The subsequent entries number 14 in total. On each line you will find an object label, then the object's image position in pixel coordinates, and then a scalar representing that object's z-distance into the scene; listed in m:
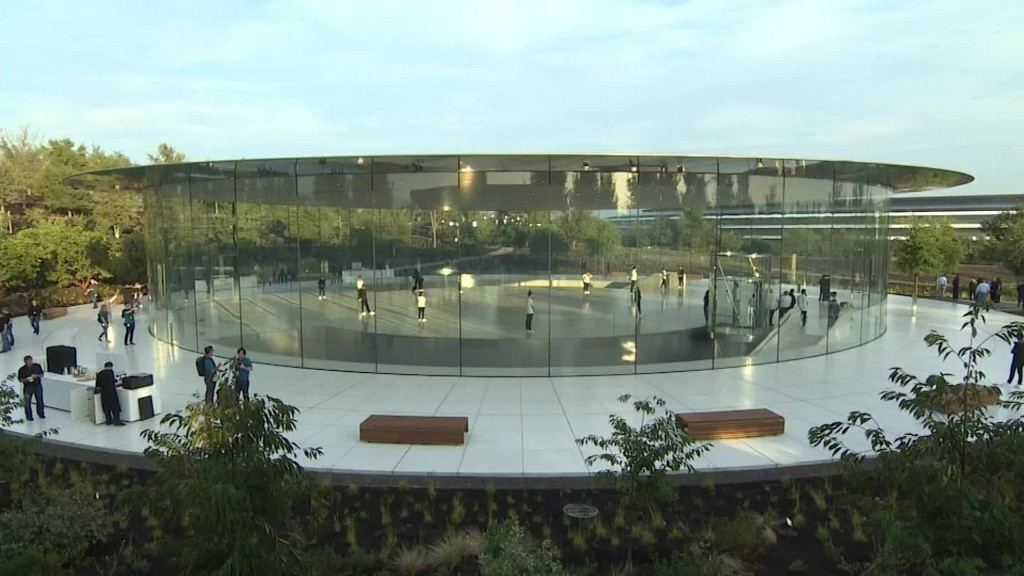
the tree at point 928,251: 31.61
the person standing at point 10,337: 19.80
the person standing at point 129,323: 20.16
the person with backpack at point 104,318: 20.52
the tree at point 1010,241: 33.25
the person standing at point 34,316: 22.56
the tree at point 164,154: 59.94
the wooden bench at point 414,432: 10.58
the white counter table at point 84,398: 11.98
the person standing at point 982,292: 24.67
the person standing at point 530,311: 19.16
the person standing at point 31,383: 11.75
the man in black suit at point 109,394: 11.70
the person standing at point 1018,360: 14.45
